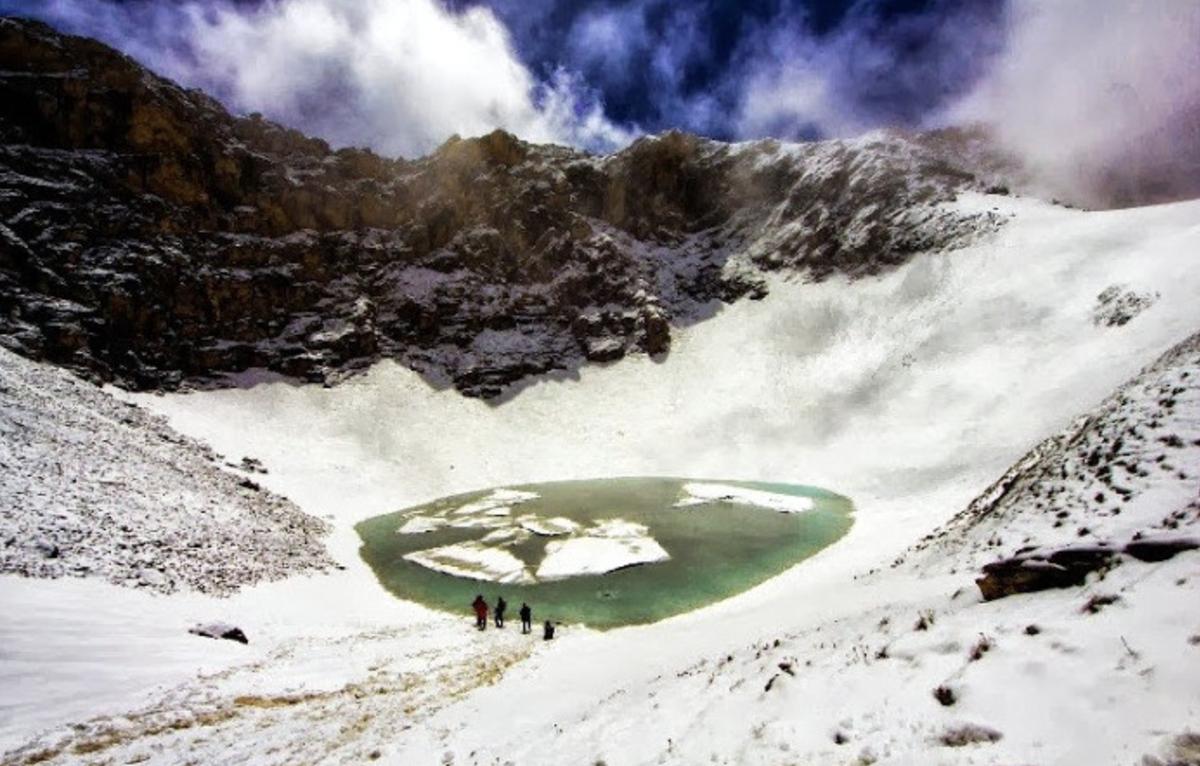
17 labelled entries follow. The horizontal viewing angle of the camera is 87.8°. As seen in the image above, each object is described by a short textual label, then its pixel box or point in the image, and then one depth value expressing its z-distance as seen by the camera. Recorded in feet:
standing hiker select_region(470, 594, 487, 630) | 87.66
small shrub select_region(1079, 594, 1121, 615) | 26.48
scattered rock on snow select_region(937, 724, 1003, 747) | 21.71
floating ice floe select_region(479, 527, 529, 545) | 132.57
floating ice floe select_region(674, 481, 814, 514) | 148.87
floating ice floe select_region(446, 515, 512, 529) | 148.36
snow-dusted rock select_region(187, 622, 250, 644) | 69.15
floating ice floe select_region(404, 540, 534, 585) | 112.06
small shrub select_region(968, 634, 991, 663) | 26.71
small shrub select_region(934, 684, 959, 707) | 24.34
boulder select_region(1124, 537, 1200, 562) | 28.76
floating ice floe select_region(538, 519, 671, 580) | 111.86
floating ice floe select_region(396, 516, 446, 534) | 151.73
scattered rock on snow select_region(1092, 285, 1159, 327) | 170.91
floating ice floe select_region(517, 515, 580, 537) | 136.98
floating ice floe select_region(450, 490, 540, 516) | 163.32
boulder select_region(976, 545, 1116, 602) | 31.35
